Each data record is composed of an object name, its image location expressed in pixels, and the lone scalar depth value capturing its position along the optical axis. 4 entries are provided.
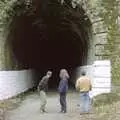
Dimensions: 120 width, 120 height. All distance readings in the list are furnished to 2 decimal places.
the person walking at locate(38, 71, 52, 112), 18.19
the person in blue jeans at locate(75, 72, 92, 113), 17.30
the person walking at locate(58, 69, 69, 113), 17.97
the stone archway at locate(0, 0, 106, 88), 19.95
